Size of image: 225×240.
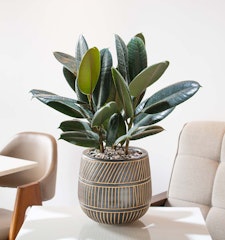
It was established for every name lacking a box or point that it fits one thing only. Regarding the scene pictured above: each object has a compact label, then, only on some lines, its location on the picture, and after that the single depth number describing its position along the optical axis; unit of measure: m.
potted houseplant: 1.12
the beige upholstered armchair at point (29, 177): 1.99
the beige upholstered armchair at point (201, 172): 1.82
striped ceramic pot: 1.16
